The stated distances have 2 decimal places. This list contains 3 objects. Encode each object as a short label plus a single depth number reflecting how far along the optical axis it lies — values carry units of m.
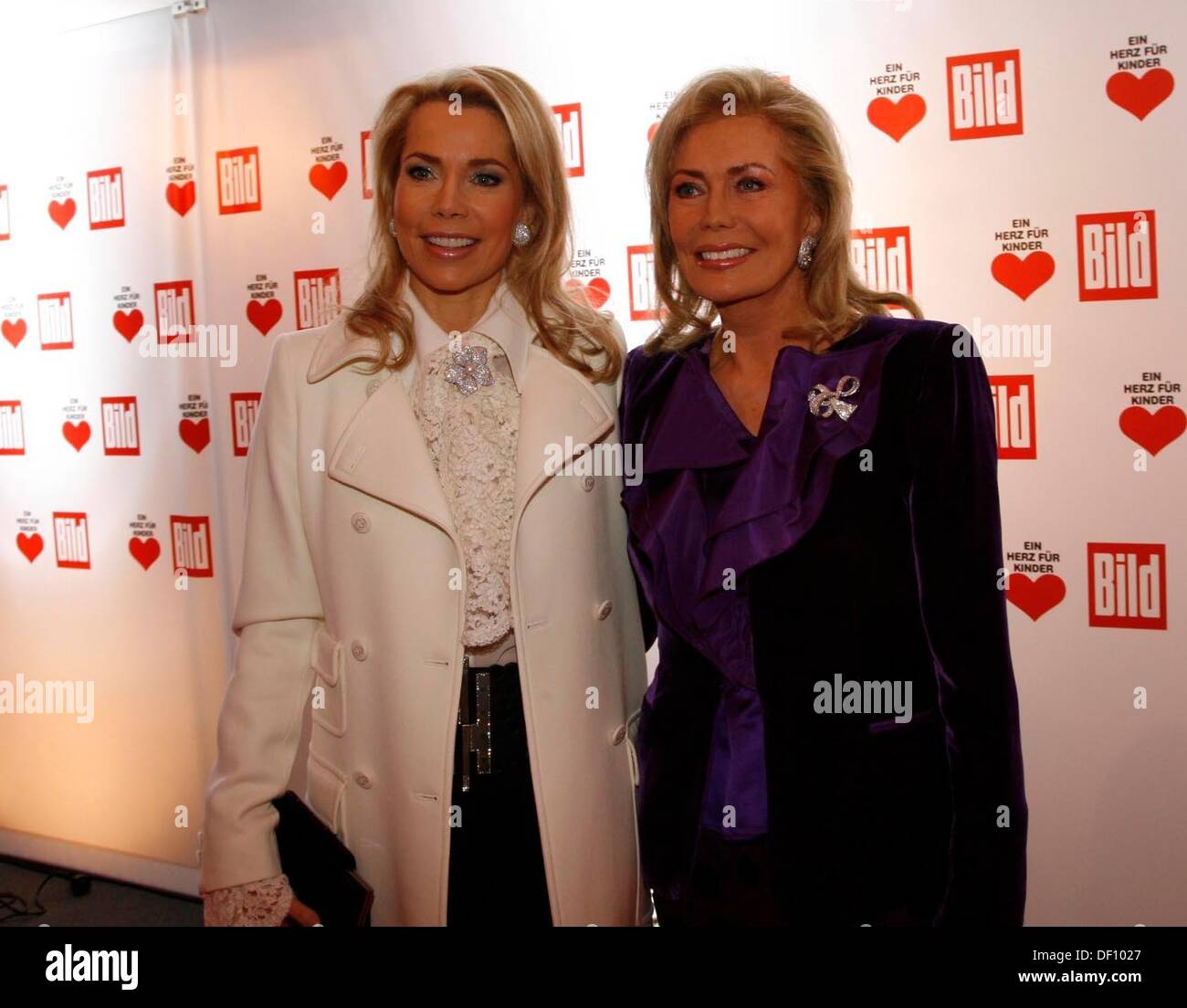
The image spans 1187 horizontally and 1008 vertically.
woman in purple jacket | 1.50
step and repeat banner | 2.71
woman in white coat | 1.69
